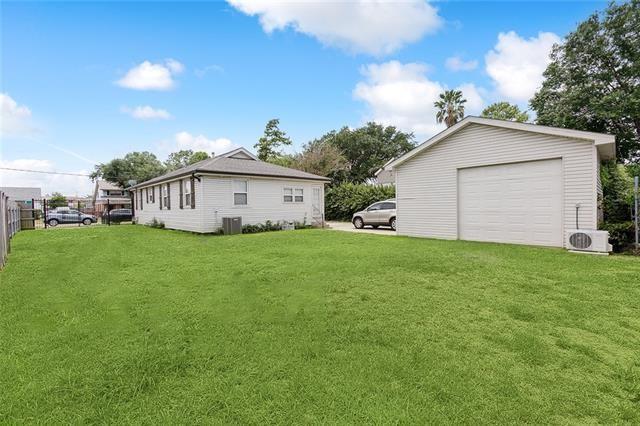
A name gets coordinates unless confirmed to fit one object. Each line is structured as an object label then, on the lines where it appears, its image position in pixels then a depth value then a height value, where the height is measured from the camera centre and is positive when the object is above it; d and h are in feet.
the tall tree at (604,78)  57.67 +24.47
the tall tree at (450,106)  90.48 +29.35
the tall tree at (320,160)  103.50 +16.82
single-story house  46.75 +2.90
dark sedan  83.10 -0.30
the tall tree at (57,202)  157.50 +7.54
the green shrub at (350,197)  73.00 +2.78
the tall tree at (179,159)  177.06 +32.02
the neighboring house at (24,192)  150.56 +12.69
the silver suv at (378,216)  53.93 -1.34
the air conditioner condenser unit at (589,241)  25.36 -3.10
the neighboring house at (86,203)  192.18 +7.99
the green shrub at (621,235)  26.91 -2.80
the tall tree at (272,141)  129.29 +29.02
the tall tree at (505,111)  101.30 +31.17
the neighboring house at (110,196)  148.56 +9.71
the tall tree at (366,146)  129.80 +26.33
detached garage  27.53 +2.38
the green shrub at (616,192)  31.27 +1.10
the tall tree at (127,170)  133.28 +19.39
